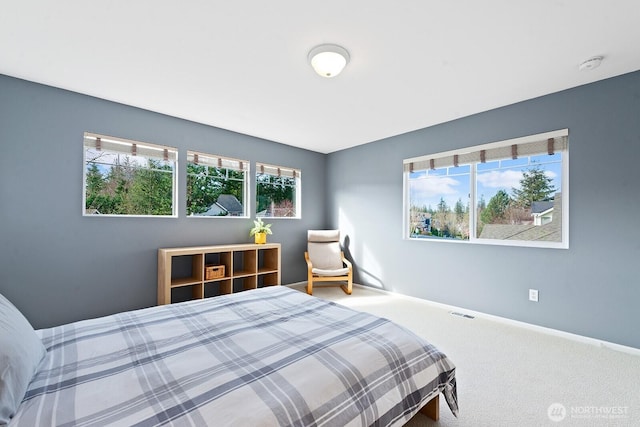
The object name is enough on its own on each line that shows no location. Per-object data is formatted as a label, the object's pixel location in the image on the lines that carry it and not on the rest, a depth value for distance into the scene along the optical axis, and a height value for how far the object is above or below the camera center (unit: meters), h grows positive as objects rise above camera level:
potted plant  4.12 -0.32
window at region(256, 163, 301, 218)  4.50 +0.34
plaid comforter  0.93 -0.68
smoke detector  2.23 +1.25
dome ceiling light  2.12 +1.22
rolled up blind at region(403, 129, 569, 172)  2.86 +0.73
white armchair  4.32 -0.82
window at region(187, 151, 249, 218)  3.80 +0.37
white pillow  0.89 -0.56
